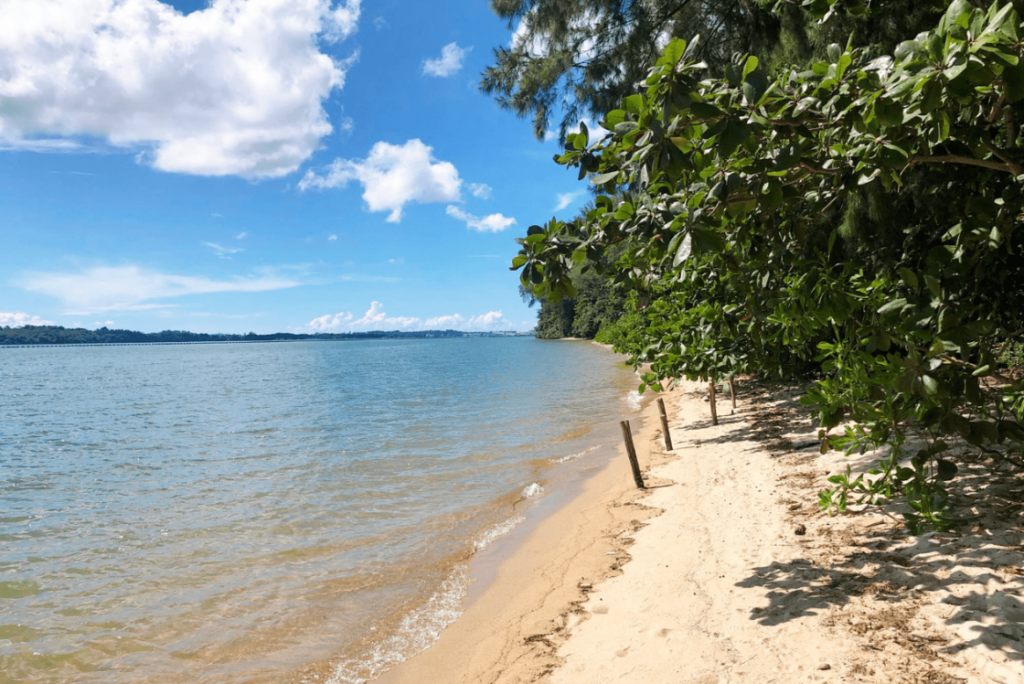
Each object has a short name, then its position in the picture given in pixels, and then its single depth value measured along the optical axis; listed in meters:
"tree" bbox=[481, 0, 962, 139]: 8.28
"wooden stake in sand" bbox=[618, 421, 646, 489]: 9.16
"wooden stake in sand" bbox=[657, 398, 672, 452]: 11.41
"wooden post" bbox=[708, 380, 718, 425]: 12.88
